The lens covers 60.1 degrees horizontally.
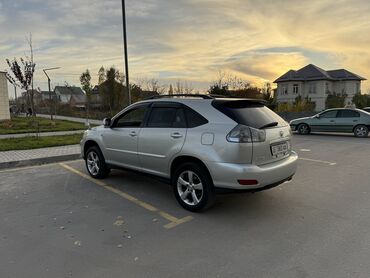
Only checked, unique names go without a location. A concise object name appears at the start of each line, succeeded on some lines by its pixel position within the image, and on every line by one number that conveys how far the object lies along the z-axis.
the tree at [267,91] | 42.14
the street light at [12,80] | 16.70
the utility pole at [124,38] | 12.53
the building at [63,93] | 95.62
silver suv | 4.35
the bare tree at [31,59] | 15.37
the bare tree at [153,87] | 39.53
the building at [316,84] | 50.75
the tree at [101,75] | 45.19
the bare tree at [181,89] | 38.78
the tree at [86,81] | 46.38
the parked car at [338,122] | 15.31
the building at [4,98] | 23.20
